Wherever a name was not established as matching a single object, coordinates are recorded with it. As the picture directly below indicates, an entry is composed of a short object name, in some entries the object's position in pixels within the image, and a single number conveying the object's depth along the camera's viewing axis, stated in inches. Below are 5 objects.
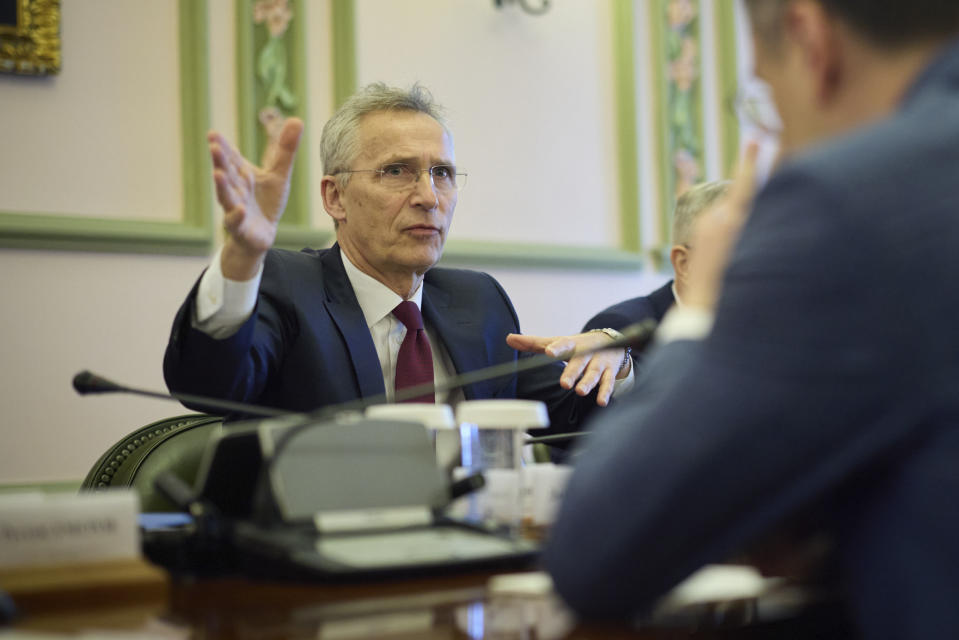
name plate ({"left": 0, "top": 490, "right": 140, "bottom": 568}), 40.9
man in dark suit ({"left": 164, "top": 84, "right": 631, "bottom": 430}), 71.5
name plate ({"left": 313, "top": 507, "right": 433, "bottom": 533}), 43.8
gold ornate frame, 112.4
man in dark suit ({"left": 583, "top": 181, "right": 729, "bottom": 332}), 108.8
